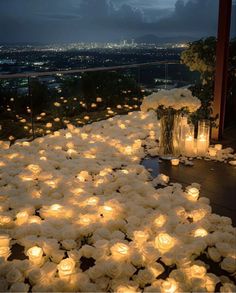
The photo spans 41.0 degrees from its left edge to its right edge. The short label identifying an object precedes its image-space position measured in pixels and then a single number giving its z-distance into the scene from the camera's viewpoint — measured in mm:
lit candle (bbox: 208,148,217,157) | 3359
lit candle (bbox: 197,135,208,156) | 3365
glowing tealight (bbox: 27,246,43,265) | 1690
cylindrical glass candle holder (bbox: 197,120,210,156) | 3359
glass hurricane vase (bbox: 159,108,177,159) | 3234
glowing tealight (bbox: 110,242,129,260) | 1700
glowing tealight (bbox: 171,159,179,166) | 3133
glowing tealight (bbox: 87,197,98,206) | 2295
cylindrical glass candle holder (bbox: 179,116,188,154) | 3297
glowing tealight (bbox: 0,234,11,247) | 1794
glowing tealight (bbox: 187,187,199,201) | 2402
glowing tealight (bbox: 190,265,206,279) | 1579
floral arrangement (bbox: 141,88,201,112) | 3066
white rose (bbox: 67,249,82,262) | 1712
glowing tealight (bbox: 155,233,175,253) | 1782
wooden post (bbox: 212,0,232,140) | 3534
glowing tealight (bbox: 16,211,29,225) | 2096
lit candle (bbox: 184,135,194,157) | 3357
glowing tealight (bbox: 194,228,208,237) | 1929
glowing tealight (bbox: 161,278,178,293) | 1479
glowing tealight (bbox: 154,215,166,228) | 2035
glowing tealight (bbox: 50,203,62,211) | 2184
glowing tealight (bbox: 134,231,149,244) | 1849
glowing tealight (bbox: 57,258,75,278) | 1553
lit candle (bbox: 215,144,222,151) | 3512
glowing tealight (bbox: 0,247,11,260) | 1762
